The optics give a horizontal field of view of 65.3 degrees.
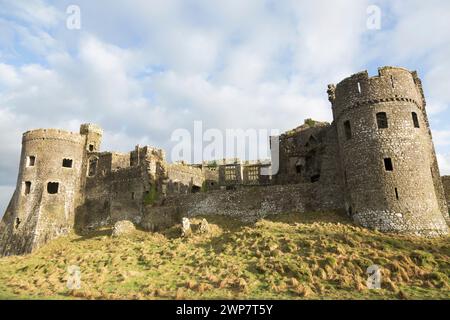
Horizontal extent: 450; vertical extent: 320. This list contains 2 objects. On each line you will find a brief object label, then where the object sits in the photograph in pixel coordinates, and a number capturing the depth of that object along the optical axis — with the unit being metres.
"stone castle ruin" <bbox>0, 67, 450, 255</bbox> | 24.42
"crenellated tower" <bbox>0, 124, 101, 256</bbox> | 36.91
